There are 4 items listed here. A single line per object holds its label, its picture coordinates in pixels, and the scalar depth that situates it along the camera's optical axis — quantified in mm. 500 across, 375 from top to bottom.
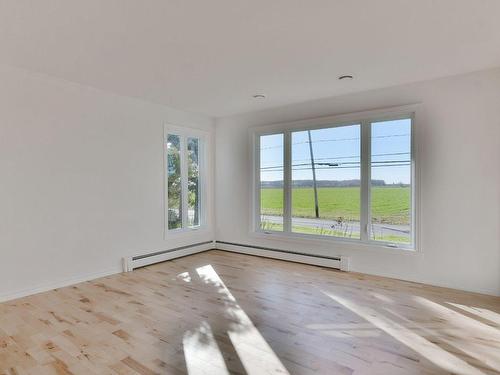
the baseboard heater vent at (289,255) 4469
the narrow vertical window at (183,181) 5156
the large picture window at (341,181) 4082
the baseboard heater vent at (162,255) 4418
